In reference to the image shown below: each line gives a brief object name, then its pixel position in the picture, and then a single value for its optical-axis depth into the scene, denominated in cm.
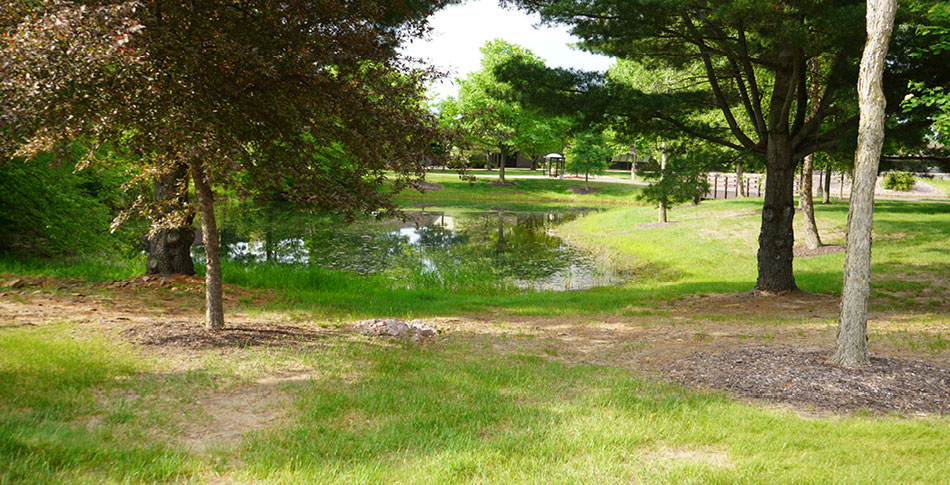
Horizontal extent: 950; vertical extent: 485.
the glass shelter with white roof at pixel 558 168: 6038
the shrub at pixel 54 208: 1323
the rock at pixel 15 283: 1037
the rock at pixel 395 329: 827
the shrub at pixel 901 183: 3981
